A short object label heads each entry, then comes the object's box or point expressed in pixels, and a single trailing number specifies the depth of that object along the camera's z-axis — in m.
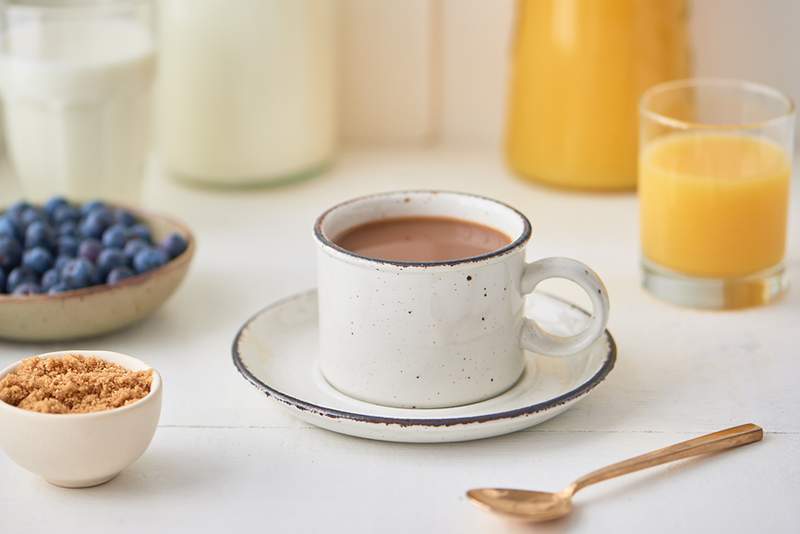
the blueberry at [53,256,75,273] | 0.89
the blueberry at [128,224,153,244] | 0.92
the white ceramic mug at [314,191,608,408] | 0.77
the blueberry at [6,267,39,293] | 0.88
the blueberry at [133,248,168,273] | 0.89
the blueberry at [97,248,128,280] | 0.89
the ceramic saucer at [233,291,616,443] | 0.76
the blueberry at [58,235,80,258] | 0.91
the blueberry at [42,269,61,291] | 0.88
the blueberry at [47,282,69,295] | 0.87
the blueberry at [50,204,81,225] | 0.93
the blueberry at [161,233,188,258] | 0.91
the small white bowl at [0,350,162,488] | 0.72
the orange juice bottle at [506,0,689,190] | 1.02
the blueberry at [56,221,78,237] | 0.92
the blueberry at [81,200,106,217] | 0.94
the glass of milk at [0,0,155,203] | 1.00
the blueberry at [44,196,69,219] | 0.94
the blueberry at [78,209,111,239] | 0.92
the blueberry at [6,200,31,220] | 0.93
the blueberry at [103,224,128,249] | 0.91
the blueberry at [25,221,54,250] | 0.91
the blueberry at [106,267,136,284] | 0.88
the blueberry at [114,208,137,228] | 0.94
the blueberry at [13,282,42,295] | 0.87
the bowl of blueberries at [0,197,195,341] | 0.85
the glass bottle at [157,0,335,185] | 1.05
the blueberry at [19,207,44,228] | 0.92
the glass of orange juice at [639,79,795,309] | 0.90
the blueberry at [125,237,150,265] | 0.90
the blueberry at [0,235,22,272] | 0.89
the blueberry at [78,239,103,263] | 0.90
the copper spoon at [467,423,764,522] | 0.72
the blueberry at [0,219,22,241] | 0.91
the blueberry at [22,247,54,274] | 0.89
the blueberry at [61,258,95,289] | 0.87
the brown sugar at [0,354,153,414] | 0.74
